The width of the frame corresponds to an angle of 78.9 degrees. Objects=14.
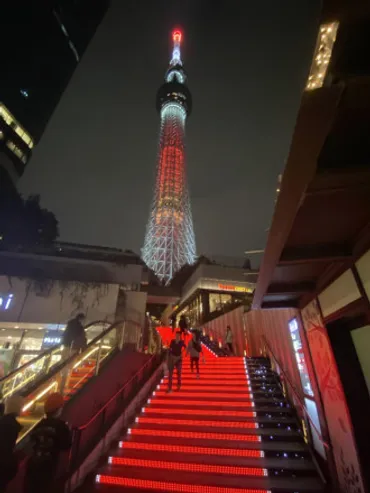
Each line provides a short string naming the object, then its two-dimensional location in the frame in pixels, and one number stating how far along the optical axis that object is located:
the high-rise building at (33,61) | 28.63
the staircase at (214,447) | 3.46
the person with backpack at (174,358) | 5.99
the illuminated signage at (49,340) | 12.55
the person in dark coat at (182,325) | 7.71
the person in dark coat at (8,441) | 2.24
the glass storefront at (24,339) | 12.31
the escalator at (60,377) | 3.85
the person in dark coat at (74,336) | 5.98
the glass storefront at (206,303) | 22.42
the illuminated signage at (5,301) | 12.32
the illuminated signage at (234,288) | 23.89
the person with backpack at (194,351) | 6.78
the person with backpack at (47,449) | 2.50
